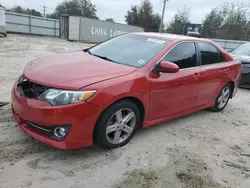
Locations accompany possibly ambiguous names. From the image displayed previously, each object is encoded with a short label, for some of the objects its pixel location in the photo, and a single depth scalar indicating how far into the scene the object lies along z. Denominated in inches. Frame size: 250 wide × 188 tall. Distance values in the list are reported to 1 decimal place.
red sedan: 82.9
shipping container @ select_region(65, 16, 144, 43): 617.1
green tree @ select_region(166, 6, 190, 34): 1373.2
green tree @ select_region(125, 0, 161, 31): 1401.1
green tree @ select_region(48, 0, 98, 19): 1757.1
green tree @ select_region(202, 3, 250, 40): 1081.9
